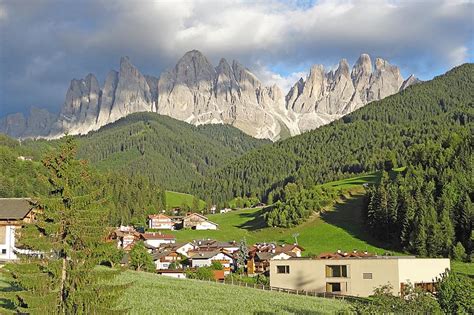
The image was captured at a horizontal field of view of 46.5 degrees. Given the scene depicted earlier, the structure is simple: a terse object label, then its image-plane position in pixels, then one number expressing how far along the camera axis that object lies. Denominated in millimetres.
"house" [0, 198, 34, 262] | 66500
